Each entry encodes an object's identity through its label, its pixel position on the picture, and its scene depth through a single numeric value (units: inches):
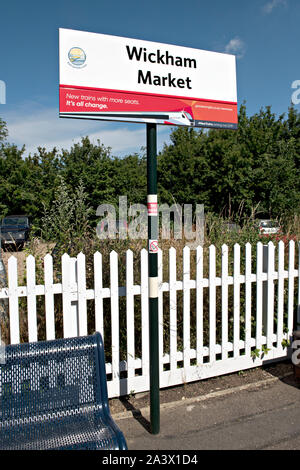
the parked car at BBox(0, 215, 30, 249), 713.6
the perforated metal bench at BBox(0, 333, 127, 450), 89.7
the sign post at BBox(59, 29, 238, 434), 110.7
